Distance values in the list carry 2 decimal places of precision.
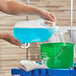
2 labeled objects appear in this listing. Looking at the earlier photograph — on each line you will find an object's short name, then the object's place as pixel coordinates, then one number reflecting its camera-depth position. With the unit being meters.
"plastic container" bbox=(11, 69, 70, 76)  1.45
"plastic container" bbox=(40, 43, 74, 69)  1.54
